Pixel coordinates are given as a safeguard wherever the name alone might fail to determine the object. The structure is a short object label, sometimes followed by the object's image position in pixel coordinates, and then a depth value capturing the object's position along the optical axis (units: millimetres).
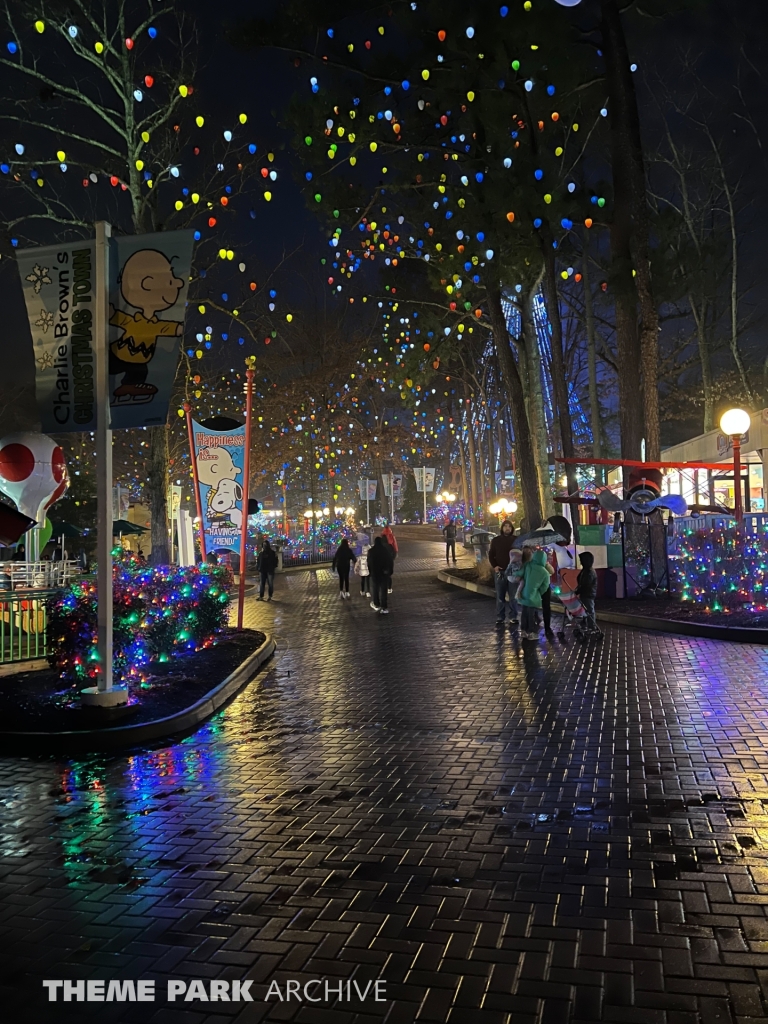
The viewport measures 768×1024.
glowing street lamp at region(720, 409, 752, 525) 14773
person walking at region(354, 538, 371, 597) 24375
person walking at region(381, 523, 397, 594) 19597
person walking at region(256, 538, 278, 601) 23484
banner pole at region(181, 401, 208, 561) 14289
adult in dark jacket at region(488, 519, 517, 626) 15391
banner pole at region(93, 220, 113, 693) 8273
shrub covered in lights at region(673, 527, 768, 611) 14438
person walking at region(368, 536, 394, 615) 18359
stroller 13484
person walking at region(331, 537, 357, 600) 22297
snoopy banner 14375
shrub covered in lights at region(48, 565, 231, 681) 9180
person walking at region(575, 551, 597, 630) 13148
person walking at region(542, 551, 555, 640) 13896
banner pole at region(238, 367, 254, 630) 14211
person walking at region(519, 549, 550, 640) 13344
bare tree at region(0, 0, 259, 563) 17094
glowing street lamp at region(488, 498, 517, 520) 34531
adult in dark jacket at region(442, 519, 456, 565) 35656
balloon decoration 19062
